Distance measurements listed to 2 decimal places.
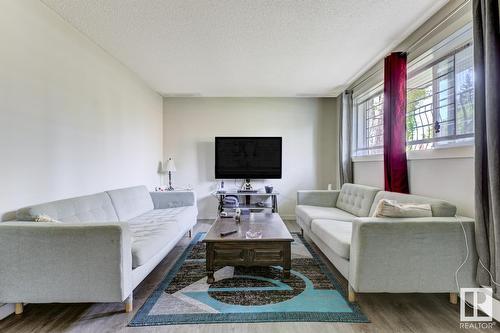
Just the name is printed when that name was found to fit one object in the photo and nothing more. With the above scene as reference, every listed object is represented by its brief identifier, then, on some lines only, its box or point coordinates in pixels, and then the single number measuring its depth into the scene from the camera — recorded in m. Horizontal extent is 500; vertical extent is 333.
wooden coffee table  2.33
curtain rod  2.12
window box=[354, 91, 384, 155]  3.78
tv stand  4.72
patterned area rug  1.83
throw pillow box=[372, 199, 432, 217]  1.99
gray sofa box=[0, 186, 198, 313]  1.71
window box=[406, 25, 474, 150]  2.20
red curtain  2.87
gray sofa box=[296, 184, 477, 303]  1.86
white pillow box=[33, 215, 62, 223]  1.85
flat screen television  4.93
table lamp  4.82
